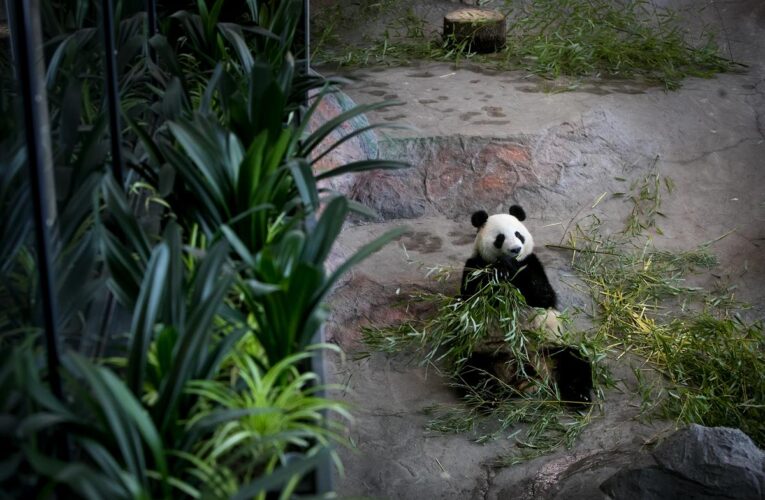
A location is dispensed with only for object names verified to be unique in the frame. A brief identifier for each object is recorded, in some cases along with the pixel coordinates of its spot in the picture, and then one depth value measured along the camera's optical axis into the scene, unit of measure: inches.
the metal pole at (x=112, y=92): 119.6
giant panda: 173.9
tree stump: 303.6
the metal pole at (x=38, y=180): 78.4
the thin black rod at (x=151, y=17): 178.9
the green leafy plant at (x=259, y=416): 78.4
